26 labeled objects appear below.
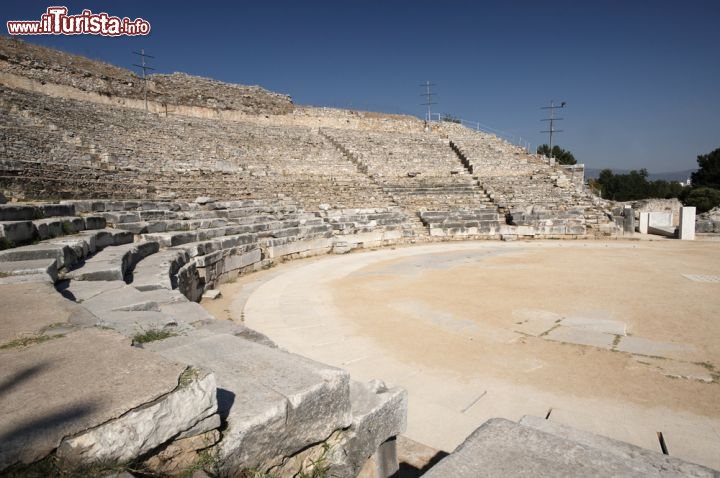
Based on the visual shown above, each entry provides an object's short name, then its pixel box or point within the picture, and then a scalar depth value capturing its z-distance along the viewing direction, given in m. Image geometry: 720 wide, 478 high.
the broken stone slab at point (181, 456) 1.63
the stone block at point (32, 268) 4.11
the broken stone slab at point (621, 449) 1.67
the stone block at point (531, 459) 1.65
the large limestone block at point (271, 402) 1.87
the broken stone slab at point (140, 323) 3.02
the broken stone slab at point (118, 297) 3.86
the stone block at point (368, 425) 2.26
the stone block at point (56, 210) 7.36
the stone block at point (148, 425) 1.41
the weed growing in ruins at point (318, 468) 2.14
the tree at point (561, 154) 54.62
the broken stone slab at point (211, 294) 7.36
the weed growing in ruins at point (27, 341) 2.24
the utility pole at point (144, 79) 21.48
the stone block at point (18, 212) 6.27
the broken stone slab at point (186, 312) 3.98
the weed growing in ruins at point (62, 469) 1.29
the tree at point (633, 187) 54.88
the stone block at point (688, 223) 15.86
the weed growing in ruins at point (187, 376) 1.73
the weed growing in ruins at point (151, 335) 2.86
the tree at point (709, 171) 41.53
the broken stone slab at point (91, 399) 1.41
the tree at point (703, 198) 35.85
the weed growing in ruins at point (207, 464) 1.68
